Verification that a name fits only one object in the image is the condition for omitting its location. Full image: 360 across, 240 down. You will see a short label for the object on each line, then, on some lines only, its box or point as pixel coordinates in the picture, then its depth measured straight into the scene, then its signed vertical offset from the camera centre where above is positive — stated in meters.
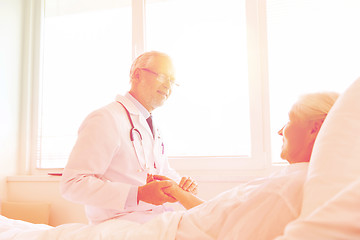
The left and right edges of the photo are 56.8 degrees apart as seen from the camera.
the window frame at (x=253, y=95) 2.35 +0.30
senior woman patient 0.85 -0.17
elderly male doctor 1.36 -0.07
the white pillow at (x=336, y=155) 0.65 -0.04
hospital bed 0.55 -0.10
